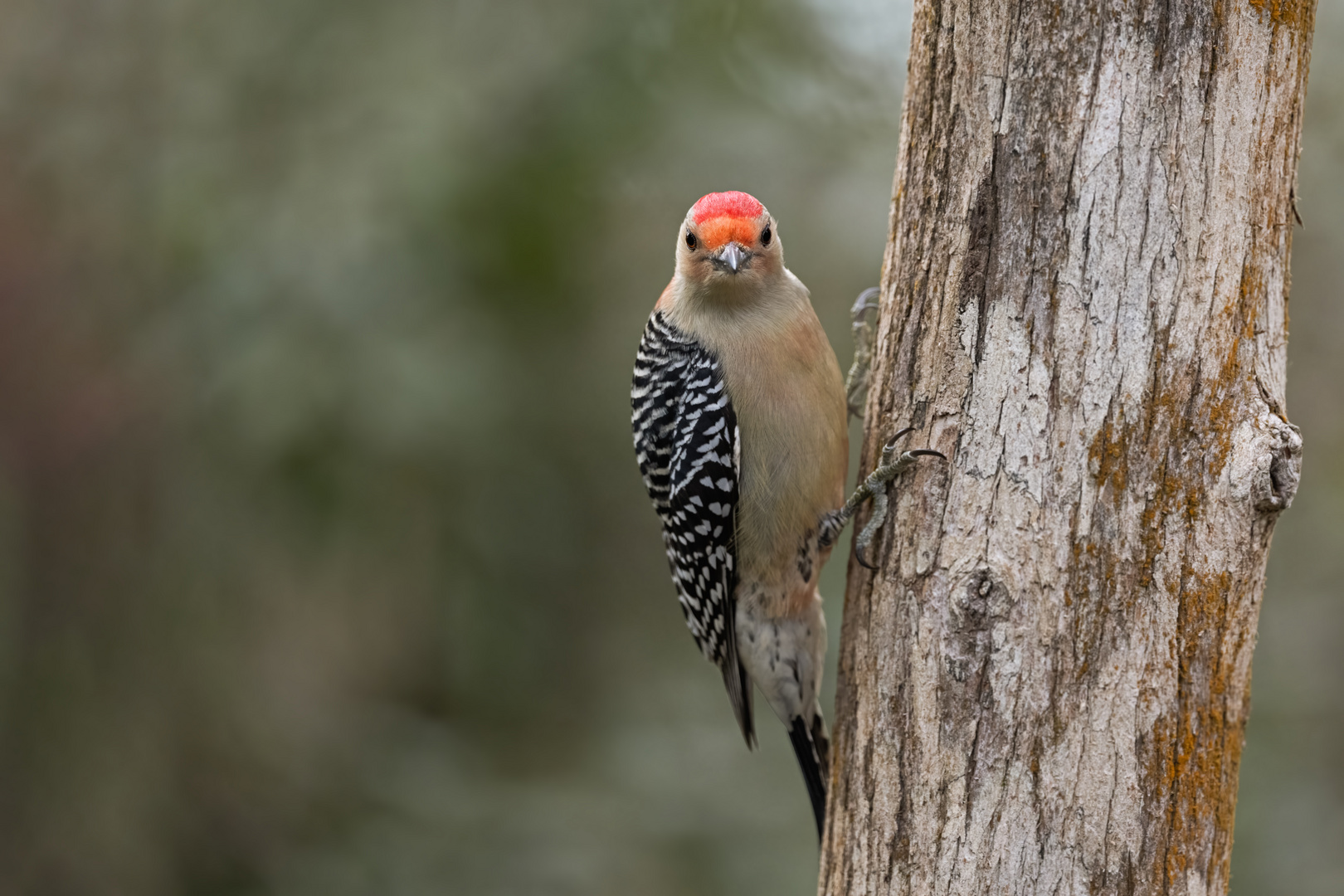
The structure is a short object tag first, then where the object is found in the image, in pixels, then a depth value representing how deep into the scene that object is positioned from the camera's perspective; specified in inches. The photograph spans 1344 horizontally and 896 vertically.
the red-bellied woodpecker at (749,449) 252.5
